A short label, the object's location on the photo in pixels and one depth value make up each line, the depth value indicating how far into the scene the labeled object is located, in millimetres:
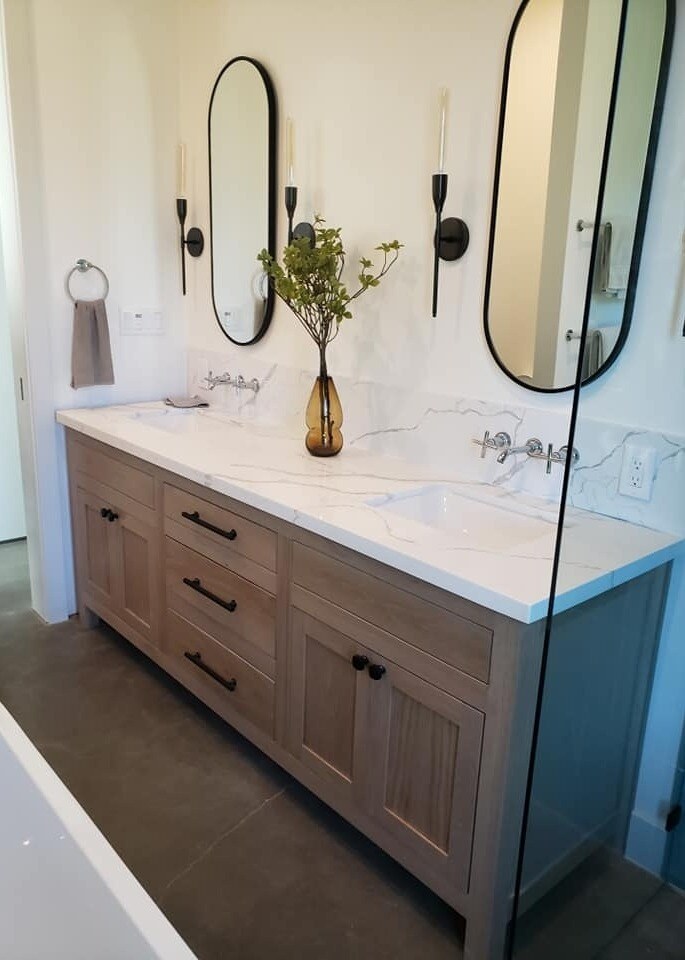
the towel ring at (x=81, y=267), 2788
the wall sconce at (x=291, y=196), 2447
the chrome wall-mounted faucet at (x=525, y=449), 1878
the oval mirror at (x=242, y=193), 2578
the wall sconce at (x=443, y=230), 1971
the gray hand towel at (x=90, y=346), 2797
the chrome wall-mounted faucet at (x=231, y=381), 2832
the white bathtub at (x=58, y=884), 1146
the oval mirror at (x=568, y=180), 1539
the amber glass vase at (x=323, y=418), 2232
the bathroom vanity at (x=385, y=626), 1440
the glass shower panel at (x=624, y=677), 1558
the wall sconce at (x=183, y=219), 2967
